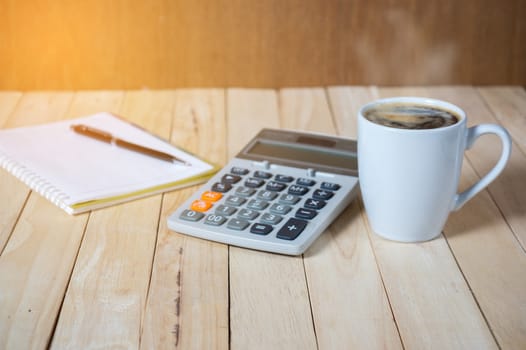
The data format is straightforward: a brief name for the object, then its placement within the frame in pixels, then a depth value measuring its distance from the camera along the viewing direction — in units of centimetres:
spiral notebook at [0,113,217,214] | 101
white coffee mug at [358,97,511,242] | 88
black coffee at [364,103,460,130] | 91
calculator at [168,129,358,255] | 92
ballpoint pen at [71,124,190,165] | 108
